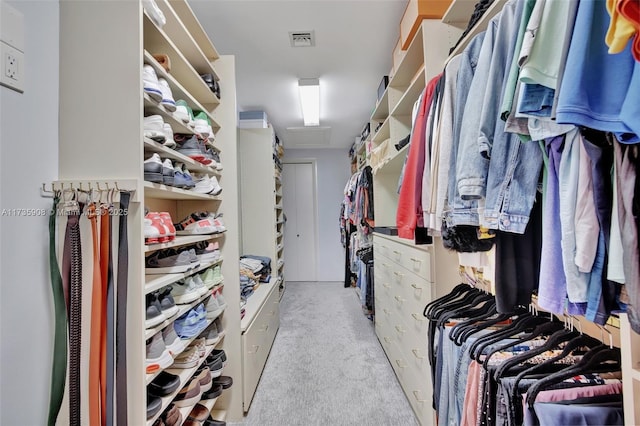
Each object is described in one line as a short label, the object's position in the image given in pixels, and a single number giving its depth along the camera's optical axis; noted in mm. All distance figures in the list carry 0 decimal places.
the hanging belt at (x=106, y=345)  876
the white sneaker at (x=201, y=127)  1414
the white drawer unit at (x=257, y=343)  1734
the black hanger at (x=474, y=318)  1050
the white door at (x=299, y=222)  5227
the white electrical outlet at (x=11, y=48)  775
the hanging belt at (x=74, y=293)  869
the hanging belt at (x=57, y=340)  849
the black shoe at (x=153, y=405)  1001
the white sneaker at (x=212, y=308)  1498
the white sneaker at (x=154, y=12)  1013
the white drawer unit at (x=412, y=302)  1428
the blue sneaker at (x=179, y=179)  1175
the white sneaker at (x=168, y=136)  1112
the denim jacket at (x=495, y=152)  676
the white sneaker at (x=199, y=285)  1351
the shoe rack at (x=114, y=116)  929
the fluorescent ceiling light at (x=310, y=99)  2768
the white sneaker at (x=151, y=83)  1003
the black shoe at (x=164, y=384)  1107
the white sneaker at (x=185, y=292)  1258
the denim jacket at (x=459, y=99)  925
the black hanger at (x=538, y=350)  781
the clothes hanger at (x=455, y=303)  1235
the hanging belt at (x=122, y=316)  890
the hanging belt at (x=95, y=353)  866
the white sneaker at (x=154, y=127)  1049
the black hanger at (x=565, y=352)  744
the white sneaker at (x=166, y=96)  1098
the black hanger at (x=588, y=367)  680
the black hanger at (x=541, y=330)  901
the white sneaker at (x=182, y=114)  1230
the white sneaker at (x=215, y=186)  1557
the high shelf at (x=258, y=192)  3404
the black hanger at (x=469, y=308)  1168
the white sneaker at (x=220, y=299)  1575
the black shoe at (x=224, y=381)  1571
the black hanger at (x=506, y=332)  914
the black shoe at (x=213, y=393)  1492
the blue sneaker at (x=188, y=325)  1251
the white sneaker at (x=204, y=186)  1452
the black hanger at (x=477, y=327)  1005
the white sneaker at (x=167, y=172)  1099
